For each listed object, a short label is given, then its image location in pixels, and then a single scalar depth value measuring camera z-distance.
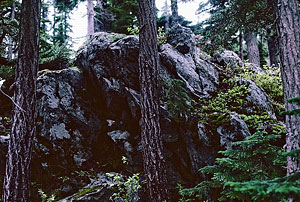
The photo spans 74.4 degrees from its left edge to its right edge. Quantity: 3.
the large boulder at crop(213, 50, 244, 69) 8.17
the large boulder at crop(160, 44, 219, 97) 6.72
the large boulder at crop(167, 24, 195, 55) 7.43
